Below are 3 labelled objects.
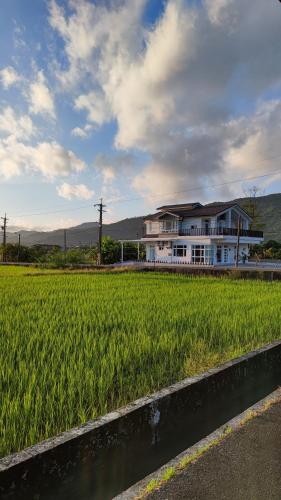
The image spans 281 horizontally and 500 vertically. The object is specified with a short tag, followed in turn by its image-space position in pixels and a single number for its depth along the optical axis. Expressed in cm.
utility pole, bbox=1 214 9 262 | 4135
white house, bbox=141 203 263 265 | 3625
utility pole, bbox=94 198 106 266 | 3488
